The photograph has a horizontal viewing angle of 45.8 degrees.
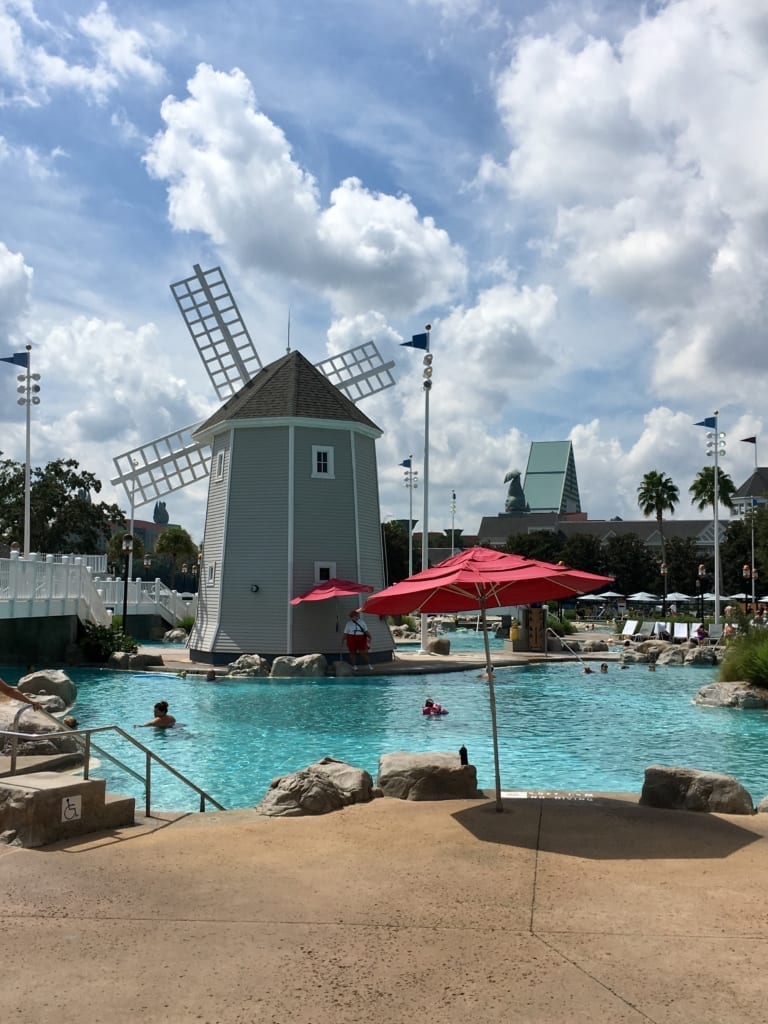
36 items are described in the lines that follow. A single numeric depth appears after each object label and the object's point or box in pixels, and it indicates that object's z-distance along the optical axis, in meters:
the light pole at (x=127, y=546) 32.28
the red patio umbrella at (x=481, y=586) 8.52
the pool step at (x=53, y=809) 7.19
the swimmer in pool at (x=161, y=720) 16.83
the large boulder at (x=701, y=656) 31.12
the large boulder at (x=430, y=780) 9.34
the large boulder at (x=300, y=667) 25.66
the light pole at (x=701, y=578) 46.21
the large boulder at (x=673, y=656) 31.45
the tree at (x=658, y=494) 75.19
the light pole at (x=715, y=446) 41.69
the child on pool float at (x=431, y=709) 19.17
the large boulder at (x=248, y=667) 26.02
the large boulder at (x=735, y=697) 19.95
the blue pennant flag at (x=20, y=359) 34.22
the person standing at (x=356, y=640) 27.33
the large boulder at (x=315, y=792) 8.80
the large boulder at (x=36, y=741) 11.06
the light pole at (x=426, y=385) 31.50
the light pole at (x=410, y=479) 60.62
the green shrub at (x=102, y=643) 28.38
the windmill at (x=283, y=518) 28.23
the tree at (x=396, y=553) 82.75
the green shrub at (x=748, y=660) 20.72
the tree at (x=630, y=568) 88.25
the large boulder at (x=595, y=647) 35.72
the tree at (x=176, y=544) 82.56
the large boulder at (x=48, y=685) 19.03
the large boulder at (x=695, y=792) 8.59
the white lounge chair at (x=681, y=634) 39.44
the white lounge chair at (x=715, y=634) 36.22
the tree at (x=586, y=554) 91.38
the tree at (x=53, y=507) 56.97
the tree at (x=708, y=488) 72.69
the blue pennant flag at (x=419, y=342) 32.09
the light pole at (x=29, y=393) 34.13
